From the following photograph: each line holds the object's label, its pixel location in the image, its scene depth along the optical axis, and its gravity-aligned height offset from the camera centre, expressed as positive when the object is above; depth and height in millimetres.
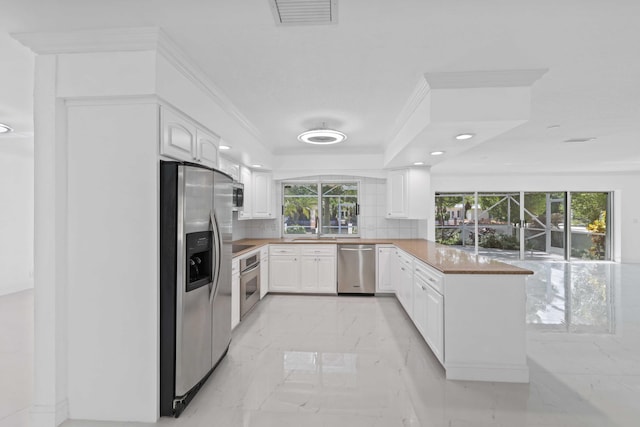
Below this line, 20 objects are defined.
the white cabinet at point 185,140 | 2035 +548
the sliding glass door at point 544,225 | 8211 -317
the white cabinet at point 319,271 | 4977 -936
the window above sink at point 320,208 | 5770 +94
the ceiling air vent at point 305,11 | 1569 +1069
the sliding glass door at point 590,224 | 8117 -283
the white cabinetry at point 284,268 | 4996 -892
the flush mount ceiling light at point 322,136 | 3400 +878
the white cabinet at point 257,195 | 4719 +306
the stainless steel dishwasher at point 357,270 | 4934 -915
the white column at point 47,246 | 1920 -208
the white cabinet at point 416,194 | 4914 +304
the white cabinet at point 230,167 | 3840 +597
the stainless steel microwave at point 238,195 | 4051 +235
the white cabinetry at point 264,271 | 4609 -892
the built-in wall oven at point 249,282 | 3709 -902
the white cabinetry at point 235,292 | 3428 -907
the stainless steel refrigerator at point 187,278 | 1984 -452
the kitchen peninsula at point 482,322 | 2467 -888
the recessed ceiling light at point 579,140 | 4481 +1090
